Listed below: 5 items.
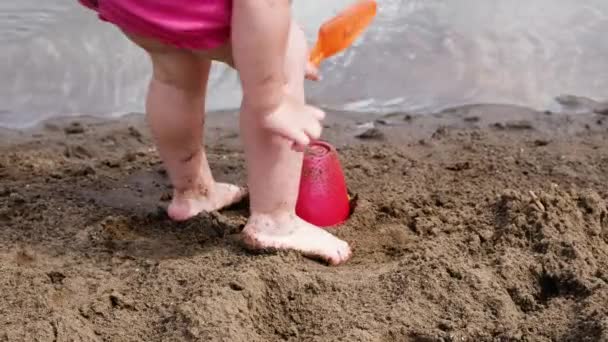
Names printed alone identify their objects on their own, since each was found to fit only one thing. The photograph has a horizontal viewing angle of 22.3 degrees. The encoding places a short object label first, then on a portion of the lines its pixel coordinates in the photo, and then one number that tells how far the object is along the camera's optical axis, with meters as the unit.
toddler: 1.71
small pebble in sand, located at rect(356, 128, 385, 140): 2.34
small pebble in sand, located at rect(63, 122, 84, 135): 2.38
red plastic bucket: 1.91
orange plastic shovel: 1.93
